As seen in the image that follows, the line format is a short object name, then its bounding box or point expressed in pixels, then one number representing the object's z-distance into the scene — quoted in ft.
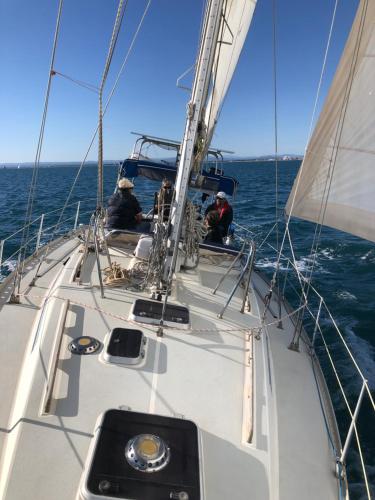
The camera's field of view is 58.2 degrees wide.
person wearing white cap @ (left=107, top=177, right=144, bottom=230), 19.27
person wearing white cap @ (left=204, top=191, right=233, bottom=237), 22.43
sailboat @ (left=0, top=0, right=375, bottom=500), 7.50
